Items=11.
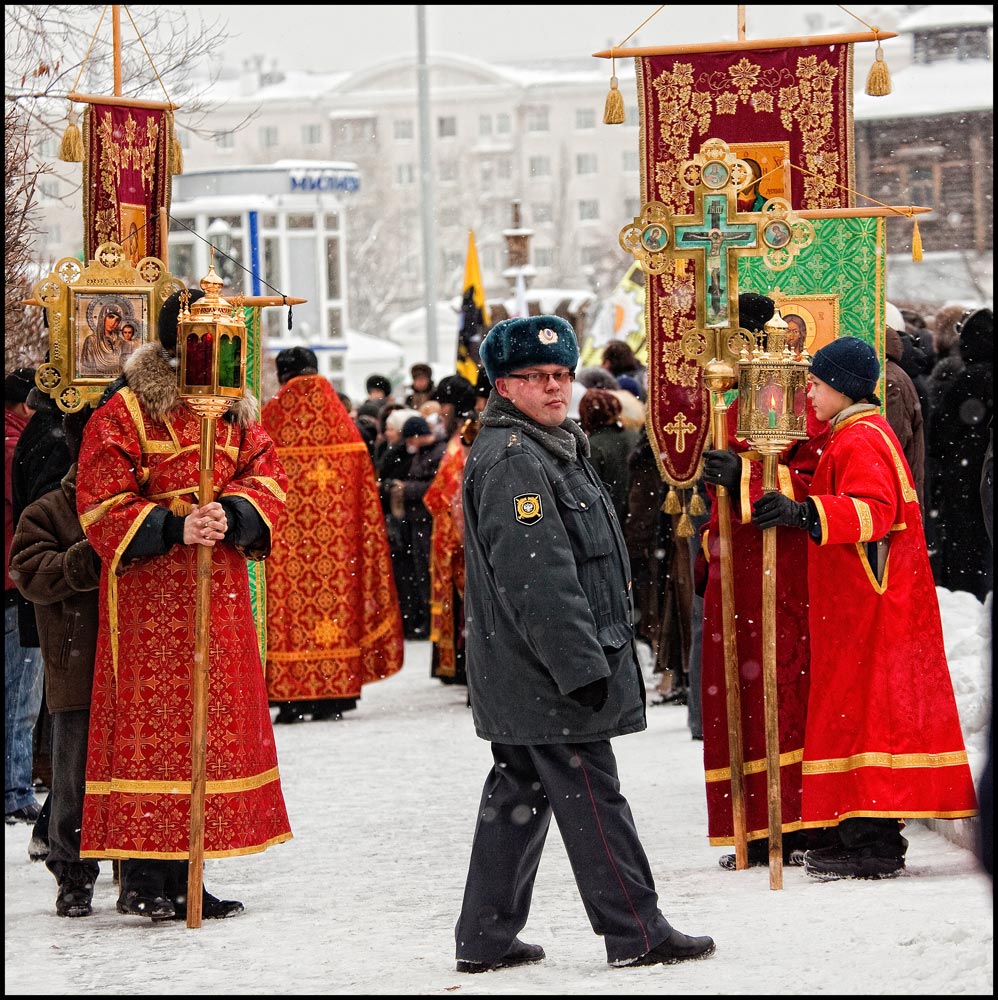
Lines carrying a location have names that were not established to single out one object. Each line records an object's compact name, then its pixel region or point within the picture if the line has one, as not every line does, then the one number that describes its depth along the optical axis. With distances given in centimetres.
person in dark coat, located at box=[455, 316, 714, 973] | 1100
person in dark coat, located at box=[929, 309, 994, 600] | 2095
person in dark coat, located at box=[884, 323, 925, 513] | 1816
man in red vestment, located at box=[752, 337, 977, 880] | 1340
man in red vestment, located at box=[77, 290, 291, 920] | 1313
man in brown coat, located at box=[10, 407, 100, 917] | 1379
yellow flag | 3431
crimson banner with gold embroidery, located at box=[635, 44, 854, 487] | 1705
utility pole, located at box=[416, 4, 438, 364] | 5203
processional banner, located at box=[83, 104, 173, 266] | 1592
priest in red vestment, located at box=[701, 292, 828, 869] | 1417
